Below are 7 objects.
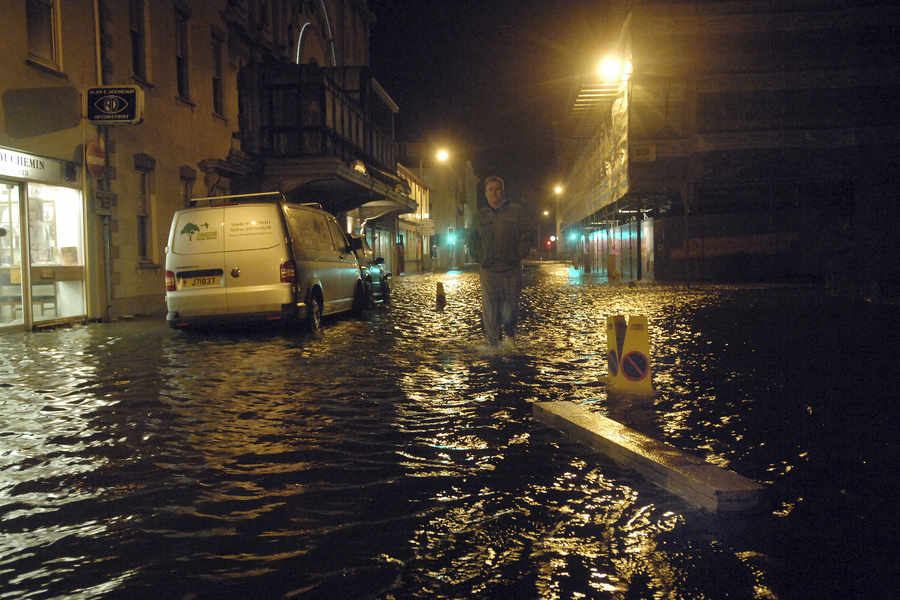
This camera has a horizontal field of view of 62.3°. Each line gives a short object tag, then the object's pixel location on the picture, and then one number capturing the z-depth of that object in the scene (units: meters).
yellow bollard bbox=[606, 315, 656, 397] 6.20
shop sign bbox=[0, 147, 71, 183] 12.07
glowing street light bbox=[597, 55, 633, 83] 28.22
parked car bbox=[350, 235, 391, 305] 15.63
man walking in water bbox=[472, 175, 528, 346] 9.20
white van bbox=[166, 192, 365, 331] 11.23
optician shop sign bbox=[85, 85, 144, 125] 13.77
